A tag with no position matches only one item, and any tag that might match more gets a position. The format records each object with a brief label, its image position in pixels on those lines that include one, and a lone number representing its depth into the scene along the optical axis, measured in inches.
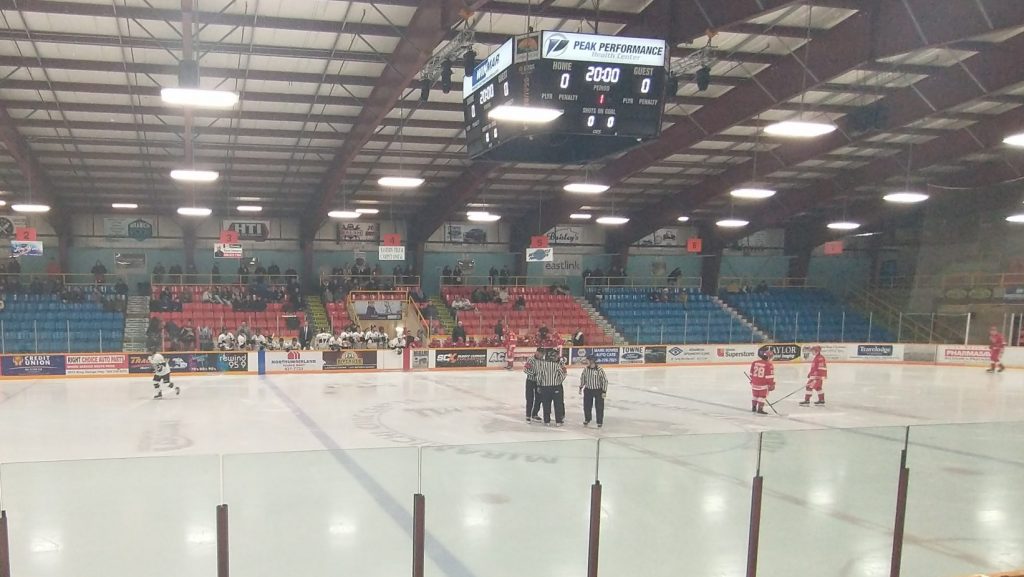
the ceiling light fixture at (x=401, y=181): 573.3
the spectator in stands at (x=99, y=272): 1069.1
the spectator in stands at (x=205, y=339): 836.6
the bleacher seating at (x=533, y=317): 1075.3
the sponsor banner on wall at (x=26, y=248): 839.1
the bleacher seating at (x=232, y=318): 956.6
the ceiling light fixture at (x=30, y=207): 761.6
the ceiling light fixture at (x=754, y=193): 723.4
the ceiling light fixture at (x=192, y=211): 708.7
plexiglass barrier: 172.4
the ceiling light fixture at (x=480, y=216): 907.4
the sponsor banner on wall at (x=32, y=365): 733.3
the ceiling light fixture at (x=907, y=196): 672.4
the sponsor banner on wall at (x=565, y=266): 1328.7
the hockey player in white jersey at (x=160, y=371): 594.9
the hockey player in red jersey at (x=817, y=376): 592.4
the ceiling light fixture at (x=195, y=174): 484.3
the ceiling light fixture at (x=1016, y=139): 461.4
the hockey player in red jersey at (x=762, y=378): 542.0
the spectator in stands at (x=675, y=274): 1338.6
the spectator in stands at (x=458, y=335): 951.0
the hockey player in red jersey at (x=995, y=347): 888.9
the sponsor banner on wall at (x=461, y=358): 882.1
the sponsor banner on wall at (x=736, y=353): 1032.2
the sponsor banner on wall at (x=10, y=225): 1035.7
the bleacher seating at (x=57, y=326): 788.0
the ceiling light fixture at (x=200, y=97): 340.8
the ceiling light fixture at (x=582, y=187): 643.5
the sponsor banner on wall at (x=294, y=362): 810.8
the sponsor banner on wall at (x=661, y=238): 1381.6
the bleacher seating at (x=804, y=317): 1152.2
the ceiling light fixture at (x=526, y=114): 367.2
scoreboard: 366.0
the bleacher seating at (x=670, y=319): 1092.5
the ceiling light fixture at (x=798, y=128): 414.3
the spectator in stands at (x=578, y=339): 971.6
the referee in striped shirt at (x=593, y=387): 482.6
